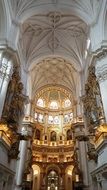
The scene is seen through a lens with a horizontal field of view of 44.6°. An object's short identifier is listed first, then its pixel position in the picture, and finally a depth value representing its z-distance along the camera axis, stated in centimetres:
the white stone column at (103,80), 798
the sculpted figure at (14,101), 895
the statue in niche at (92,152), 867
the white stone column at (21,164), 1297
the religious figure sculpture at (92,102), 846
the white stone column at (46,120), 2031
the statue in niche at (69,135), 1939
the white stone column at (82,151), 1321
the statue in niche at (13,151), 914
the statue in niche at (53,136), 1973
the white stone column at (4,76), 840
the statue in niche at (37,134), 1934
